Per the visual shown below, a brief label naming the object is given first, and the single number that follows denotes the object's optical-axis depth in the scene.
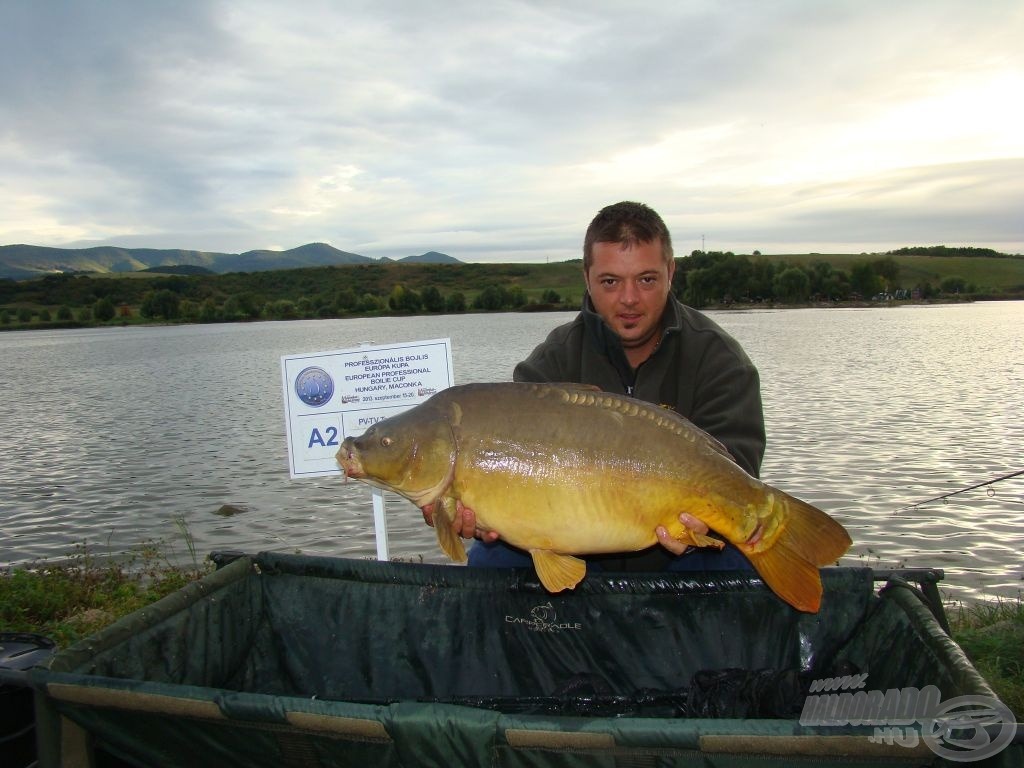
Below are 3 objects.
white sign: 2.85
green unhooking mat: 1.43
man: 2.54
